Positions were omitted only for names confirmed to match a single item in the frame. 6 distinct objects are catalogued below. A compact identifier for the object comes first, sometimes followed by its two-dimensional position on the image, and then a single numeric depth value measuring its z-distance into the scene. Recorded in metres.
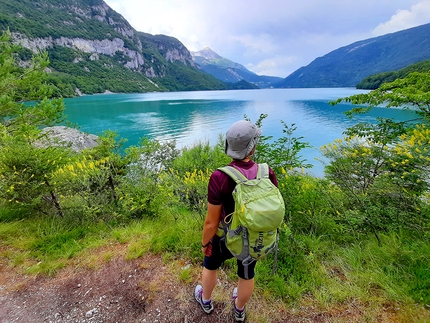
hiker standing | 1.50
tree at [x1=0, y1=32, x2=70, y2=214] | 3.39
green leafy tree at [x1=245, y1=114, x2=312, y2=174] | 3.56
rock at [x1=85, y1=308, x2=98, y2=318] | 2.16
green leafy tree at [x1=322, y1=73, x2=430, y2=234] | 2.72
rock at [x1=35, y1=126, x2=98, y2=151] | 15.36
